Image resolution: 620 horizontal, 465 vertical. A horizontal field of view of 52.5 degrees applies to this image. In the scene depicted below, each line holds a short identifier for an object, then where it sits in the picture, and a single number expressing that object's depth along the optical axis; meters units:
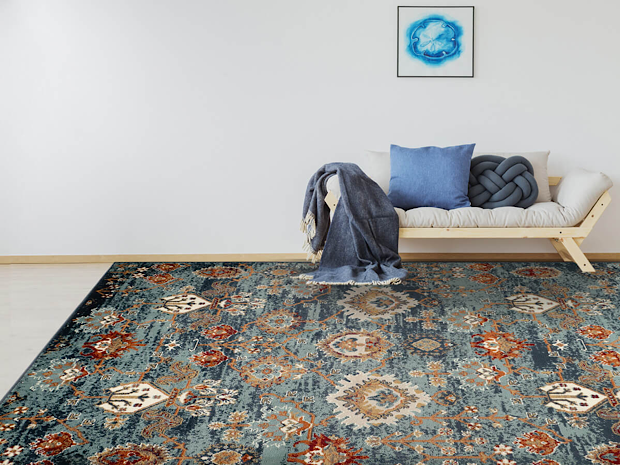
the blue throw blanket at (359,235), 3.87
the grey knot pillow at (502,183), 4.13
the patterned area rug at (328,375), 2.30
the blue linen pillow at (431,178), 4.15
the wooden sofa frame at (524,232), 3.98
